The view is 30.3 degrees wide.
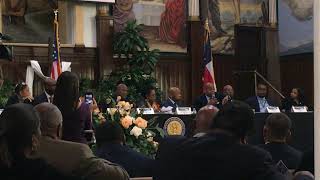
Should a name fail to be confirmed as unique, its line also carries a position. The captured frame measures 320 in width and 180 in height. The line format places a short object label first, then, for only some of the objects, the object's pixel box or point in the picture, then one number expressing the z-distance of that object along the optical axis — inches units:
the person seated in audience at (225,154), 109.1
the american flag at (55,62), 442.6
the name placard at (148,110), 377.6
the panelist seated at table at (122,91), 410.6
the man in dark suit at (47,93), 295.0
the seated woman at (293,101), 495.8
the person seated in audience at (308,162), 122.1
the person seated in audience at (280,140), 146.0
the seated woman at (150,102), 431.7
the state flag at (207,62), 535.8
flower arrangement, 232.2
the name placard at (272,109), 428.9
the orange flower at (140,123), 234.2
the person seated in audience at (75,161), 106.3
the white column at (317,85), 98.5
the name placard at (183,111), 396.8
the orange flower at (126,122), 230.7
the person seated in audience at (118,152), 156.8
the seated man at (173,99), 445.7
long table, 385.4
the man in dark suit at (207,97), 445.4
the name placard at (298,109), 445.8
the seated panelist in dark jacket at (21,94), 356.2
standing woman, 165.6
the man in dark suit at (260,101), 453.7
